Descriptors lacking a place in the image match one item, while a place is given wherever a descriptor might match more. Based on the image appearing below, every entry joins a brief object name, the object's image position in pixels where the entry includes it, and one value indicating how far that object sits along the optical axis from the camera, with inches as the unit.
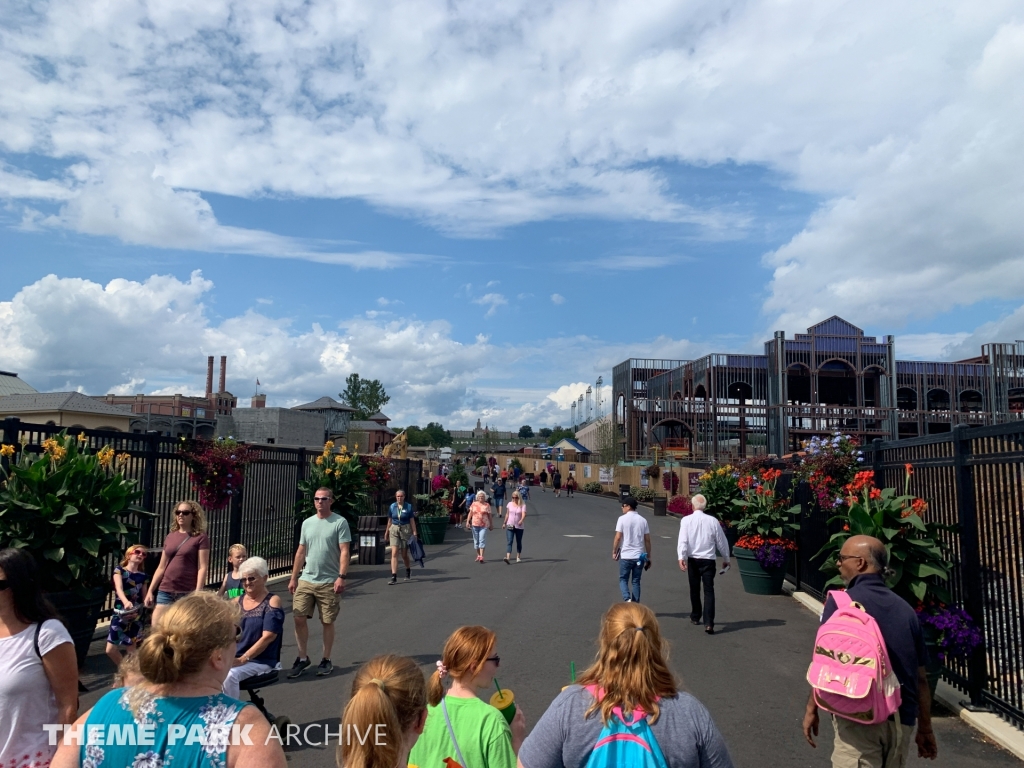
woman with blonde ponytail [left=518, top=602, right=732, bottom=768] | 98.4
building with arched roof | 2069.4
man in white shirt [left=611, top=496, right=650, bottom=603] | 395.5
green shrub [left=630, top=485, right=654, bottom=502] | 1505.9
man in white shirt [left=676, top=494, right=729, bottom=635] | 362.9
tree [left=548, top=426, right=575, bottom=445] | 5949.8
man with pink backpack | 137.8
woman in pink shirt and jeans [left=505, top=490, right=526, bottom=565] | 641.0
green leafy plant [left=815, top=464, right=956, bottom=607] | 240.1
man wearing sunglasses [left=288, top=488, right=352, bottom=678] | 282.4
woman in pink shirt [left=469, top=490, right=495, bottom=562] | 645.3
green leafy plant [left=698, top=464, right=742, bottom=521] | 613.6
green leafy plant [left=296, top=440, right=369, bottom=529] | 577.9
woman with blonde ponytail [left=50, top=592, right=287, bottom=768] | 86.3
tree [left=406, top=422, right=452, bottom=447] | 5648.1
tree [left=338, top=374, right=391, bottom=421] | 3545.8
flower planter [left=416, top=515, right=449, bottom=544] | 818.2
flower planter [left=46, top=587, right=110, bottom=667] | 266.1
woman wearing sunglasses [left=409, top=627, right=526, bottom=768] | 111.0
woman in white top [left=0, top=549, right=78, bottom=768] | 121.3
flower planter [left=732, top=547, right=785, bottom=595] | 469.1
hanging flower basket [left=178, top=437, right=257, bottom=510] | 417.1
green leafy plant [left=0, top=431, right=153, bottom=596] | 264.4
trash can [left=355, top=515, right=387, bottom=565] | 614.5
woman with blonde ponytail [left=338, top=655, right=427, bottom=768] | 92.9
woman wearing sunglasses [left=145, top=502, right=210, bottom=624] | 267.7
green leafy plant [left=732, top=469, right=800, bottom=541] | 464.1
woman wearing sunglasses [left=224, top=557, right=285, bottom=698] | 209.0
